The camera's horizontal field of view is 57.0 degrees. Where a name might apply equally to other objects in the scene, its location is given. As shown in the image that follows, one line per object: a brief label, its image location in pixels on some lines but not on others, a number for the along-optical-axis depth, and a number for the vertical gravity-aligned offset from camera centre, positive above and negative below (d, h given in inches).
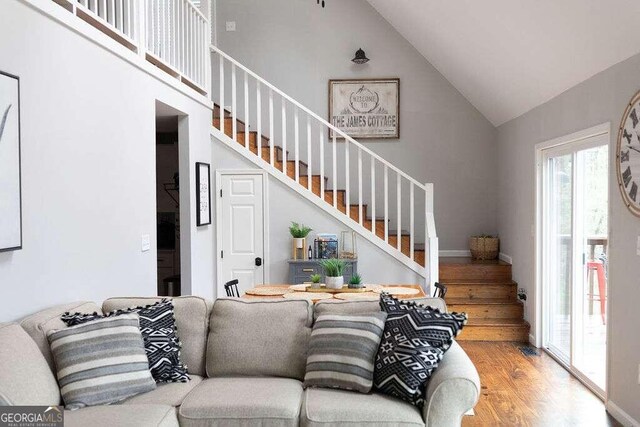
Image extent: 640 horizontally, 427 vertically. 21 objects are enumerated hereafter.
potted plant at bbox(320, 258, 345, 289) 190.5 -22.0
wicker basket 299.1 -20.8
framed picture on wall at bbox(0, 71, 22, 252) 109.1 +8.6
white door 270.1 -10.1
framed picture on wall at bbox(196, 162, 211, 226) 237.8 +6.3
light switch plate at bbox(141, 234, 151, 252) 181.3 -10.4
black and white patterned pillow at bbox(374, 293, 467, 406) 116.2 -28.9
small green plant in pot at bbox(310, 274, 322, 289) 195.0 -24.4
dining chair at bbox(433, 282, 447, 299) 183.0 -25.9
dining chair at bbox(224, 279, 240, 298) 199.3 -26.9
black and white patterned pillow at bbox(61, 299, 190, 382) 125.0 -28.3
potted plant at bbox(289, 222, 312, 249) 263.0 -11.7
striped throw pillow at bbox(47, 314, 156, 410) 108.9 -29.3
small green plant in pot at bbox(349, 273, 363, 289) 192.1 -24.8
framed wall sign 323.9 +55.1
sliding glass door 185.9 -16.1
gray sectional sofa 102.5 -34.6
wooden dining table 183.5 -27.8
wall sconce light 317.1 +80.8
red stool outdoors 185.5 -25.1
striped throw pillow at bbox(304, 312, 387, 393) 121.1 -30.4
